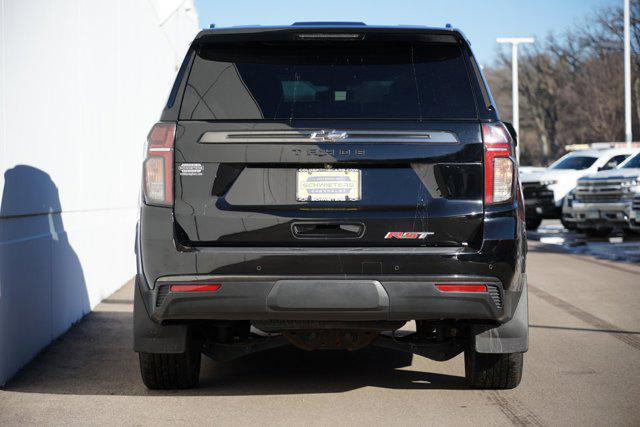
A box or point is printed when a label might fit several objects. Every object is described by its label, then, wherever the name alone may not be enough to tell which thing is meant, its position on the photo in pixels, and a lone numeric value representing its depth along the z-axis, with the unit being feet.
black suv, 17.84
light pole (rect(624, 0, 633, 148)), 113.29
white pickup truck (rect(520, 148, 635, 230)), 79.82
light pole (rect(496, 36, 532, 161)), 136.11
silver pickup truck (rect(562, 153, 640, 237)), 67.10
